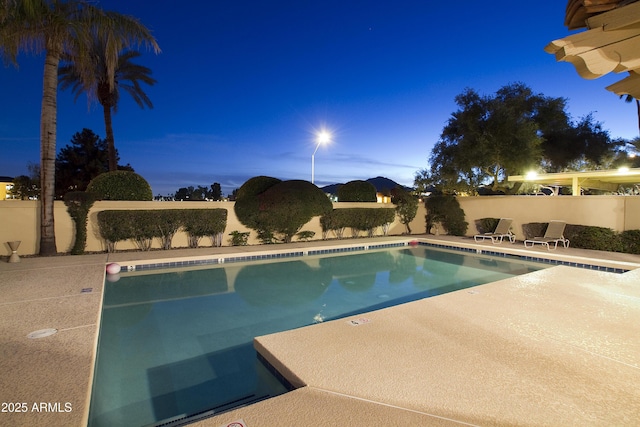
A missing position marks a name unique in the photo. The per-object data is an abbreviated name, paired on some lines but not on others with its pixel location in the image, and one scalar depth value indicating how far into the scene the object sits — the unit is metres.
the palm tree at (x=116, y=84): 15.79
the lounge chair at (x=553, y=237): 10.96
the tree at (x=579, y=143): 17.00
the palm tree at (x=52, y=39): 7.54
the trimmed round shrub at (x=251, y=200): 11.78
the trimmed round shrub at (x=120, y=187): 9.99
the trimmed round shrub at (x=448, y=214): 14.92
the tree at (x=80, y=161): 23.89
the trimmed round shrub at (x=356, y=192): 15.07
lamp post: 15.08
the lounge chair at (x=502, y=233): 12.69
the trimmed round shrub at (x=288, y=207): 11.80
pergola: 1.30
